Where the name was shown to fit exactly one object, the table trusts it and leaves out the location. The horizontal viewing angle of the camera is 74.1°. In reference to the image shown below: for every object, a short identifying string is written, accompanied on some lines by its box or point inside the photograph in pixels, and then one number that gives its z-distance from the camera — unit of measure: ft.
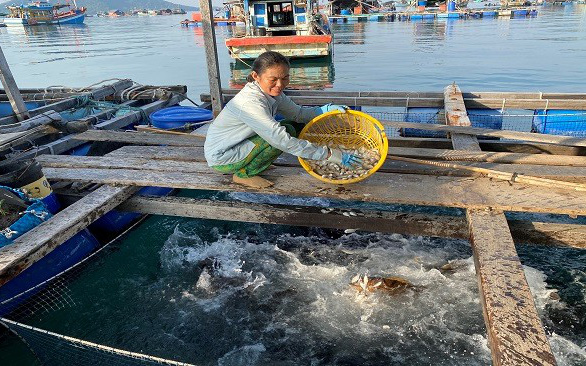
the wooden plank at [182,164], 12.82
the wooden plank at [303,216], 11.97
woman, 10.46
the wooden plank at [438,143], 17.20
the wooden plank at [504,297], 6.55
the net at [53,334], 9.58
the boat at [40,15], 200.23
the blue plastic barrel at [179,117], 21.91
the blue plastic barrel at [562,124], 20.35
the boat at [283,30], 67.82
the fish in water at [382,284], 13.76
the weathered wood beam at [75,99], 23.20
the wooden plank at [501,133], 15.93
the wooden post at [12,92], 21.70
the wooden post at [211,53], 18.70
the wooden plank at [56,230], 9.73
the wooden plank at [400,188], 10.68
